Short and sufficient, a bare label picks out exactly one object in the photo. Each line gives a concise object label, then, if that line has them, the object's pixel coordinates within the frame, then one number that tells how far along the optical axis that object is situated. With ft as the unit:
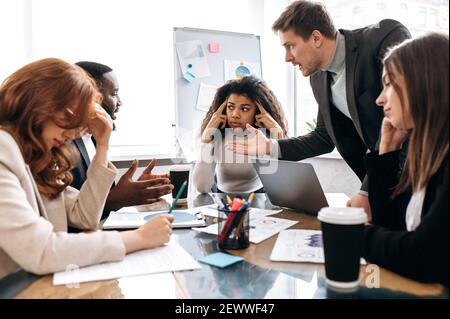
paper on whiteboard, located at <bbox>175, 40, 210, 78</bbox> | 9.64
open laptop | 3.93
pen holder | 3.01
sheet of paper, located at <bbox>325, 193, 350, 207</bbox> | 4.81
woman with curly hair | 6.85
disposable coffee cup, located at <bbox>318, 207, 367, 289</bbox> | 2.17
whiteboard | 9.66
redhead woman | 2.49
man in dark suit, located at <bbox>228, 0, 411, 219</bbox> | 5.26
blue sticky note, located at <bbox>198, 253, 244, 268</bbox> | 2.69
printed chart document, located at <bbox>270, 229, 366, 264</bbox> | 2.79
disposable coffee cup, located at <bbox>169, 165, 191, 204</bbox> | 5.11
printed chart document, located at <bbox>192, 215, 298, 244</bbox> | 3.34
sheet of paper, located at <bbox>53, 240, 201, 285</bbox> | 2.45
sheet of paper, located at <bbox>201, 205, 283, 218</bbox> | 4.22
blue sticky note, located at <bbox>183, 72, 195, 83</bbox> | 9.66
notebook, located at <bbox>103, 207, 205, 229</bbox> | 3.74
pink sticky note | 9.95
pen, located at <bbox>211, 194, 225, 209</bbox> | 3.24
